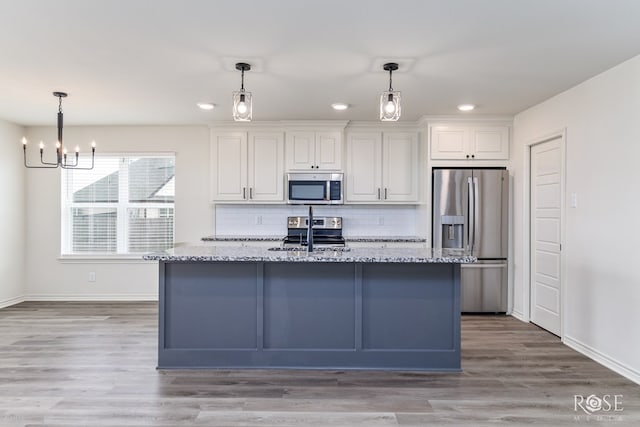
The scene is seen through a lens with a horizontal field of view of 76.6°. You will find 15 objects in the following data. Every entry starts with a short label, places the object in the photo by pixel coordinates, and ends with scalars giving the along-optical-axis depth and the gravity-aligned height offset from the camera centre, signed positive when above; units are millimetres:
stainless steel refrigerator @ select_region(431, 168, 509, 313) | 4734 -145
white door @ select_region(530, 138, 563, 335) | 3990 -187
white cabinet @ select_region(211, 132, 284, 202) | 5180 +575
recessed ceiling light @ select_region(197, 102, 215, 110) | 4289 +1158
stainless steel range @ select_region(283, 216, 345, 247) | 5293 -192
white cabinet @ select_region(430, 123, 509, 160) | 4863 +870
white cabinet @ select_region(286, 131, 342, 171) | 5152 +821
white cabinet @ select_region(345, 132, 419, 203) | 5207 +592
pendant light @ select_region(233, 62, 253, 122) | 2922 +779
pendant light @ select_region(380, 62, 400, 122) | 2926 +793
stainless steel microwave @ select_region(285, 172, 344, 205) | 5098 +309
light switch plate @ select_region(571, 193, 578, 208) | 3621 +136
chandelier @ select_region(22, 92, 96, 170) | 3719 +797
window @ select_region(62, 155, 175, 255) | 5496 +123
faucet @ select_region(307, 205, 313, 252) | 3224 -197
